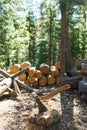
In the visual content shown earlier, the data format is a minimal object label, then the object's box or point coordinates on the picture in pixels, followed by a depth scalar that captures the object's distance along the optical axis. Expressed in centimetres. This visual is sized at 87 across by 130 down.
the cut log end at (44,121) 128
